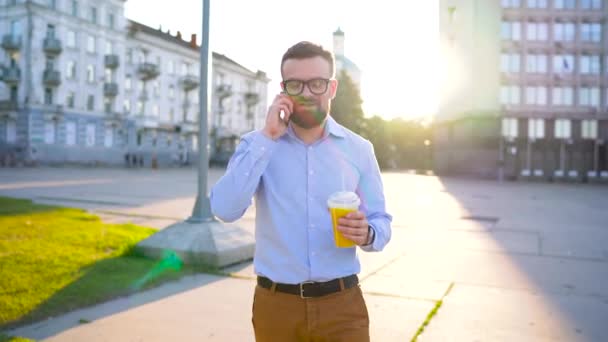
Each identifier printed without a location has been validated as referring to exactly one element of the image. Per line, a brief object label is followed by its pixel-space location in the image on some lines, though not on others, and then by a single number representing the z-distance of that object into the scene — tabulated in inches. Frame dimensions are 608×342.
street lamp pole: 283.0
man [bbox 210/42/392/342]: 87.3
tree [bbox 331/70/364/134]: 2233.0
